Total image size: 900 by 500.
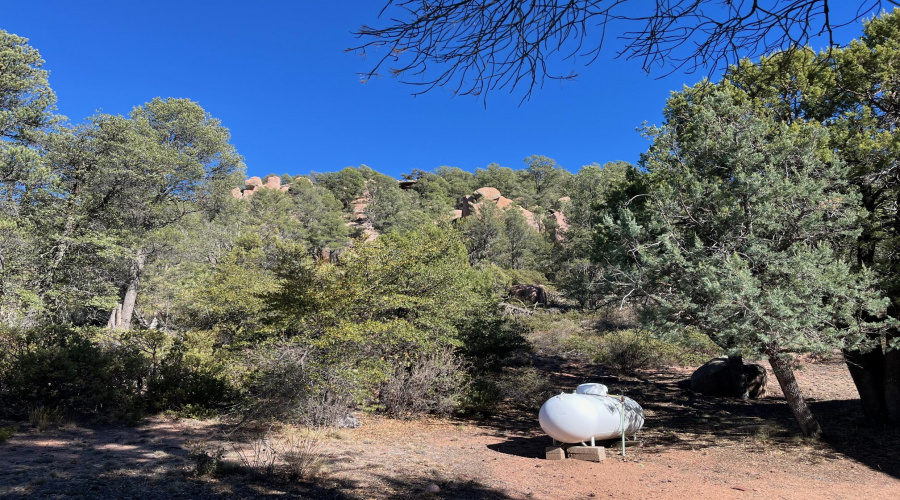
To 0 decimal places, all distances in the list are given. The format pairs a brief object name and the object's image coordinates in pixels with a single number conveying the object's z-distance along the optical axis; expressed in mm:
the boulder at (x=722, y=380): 12812
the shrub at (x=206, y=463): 5146
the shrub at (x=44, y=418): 6820
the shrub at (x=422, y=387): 10055
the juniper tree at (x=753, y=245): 6371
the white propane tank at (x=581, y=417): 7113
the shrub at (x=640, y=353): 16844
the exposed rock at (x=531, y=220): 47369
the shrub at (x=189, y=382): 8953
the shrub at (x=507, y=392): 10945
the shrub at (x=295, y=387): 7922
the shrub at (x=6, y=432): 5982
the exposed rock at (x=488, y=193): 54900
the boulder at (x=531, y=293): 29828
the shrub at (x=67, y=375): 7488
